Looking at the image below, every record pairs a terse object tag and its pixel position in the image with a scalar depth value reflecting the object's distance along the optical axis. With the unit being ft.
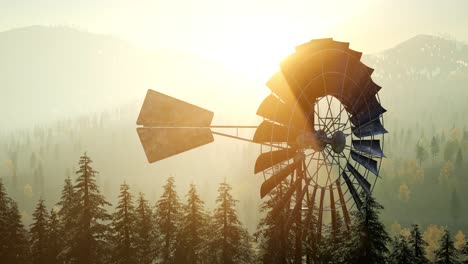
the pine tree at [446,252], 72.09
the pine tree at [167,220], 99.09
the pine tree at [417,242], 70.83
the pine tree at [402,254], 59.26
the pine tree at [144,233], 96.58
